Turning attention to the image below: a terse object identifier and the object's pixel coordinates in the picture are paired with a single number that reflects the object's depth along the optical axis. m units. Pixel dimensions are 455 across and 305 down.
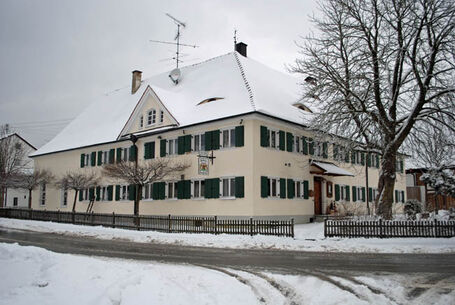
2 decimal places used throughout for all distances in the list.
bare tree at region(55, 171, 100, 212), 32.50
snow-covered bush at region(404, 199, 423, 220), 29.06
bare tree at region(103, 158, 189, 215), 25.53
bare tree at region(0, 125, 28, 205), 40.72
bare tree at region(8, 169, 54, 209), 37.97
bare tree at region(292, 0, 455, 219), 18.38
